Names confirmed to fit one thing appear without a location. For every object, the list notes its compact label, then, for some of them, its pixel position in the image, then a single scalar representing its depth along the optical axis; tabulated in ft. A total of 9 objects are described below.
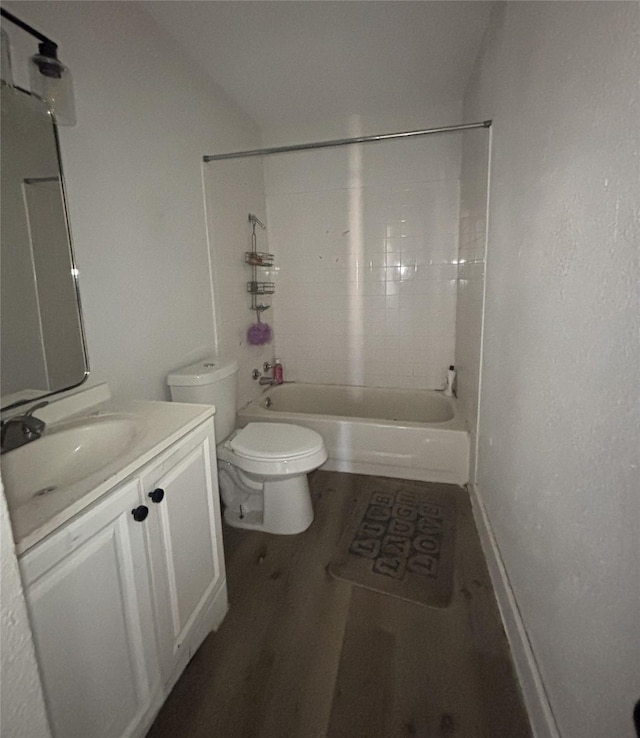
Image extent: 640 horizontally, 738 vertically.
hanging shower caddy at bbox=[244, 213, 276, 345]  9.01
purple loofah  9.06
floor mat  5.08
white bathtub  7.44
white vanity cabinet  2.38
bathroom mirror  3.64
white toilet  5.74
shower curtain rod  5.77
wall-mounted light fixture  3.61
